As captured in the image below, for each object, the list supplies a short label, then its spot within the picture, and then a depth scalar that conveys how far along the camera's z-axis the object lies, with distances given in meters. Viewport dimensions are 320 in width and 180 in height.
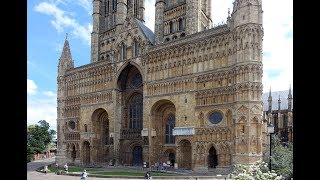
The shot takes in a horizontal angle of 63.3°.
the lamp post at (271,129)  17.41
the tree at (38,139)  59.59
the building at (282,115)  51.62
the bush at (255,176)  9.34
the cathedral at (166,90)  30.51
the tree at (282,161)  20.29
